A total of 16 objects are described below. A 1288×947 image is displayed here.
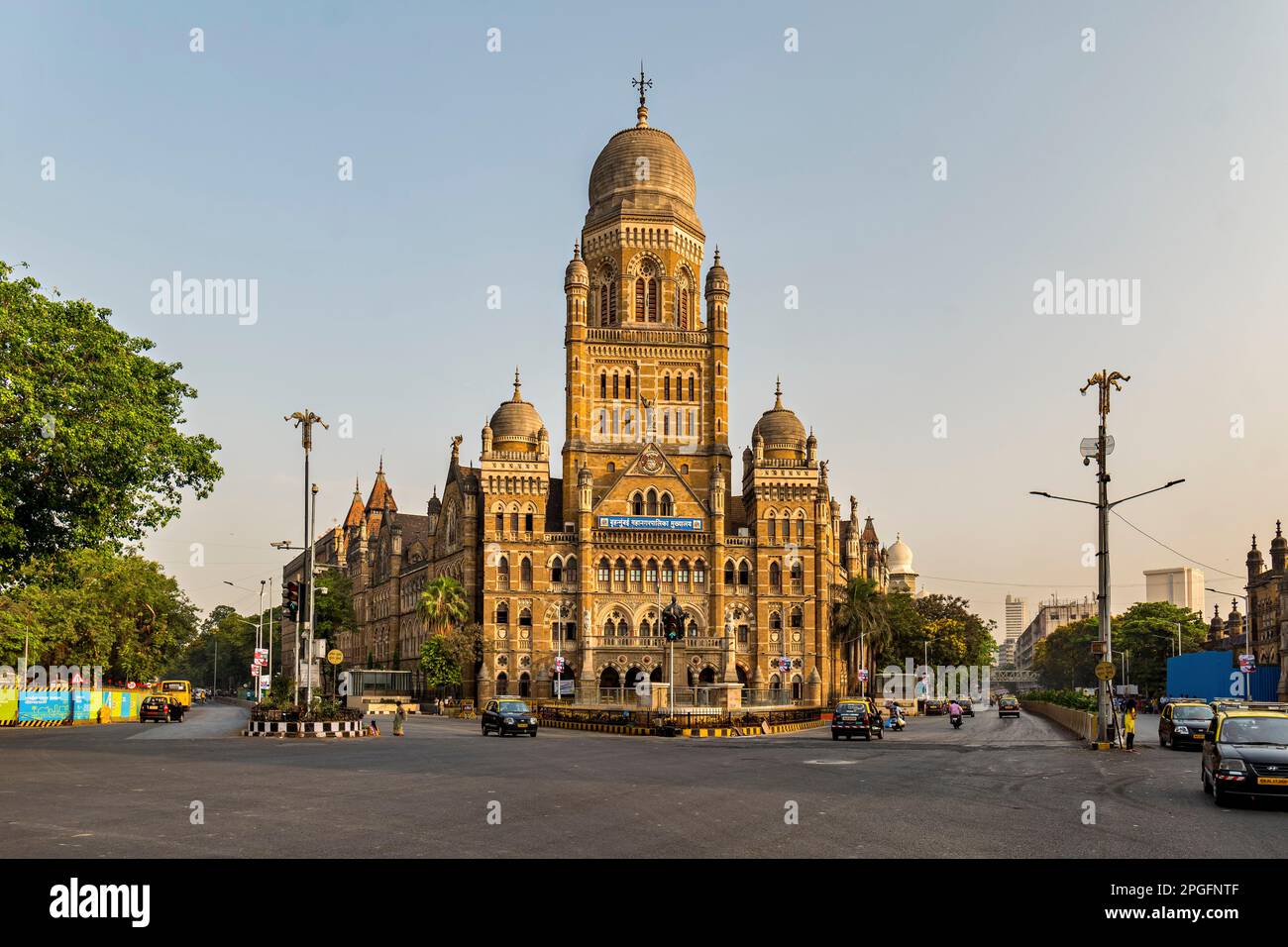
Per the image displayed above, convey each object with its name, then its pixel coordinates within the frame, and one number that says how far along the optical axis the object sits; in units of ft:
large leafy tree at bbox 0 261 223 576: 101.40
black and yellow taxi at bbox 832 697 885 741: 147.23
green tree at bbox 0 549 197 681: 233.35
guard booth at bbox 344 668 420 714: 268.82
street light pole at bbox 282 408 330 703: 143.01
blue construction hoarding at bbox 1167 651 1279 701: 230.89
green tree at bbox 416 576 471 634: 278.05
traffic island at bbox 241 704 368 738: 145.79
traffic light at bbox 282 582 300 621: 128.74
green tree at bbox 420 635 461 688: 270.67
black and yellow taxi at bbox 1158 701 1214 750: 122.83
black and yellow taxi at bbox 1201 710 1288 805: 59.82
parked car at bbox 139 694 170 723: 196.75
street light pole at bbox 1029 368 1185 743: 122.42
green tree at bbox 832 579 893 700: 307.37
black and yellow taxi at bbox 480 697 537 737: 147.74
